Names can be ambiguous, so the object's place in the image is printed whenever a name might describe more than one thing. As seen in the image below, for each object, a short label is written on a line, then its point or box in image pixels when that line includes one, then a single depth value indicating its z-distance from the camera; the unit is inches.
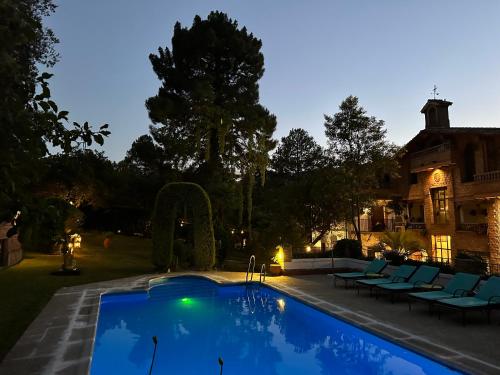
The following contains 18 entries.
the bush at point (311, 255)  832.9
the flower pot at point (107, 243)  1260.3
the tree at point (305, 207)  1011.3
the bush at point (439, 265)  570.3
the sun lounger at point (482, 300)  379.2
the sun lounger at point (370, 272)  613.0
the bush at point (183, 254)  833.8
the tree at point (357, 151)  1027.3
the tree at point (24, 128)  101.0
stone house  879.7
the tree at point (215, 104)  1011.3
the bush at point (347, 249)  836.6
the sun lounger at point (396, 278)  537.2
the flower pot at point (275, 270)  756.6
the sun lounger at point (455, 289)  425.3
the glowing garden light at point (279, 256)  775.1
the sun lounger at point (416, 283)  494.9
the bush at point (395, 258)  678.5
